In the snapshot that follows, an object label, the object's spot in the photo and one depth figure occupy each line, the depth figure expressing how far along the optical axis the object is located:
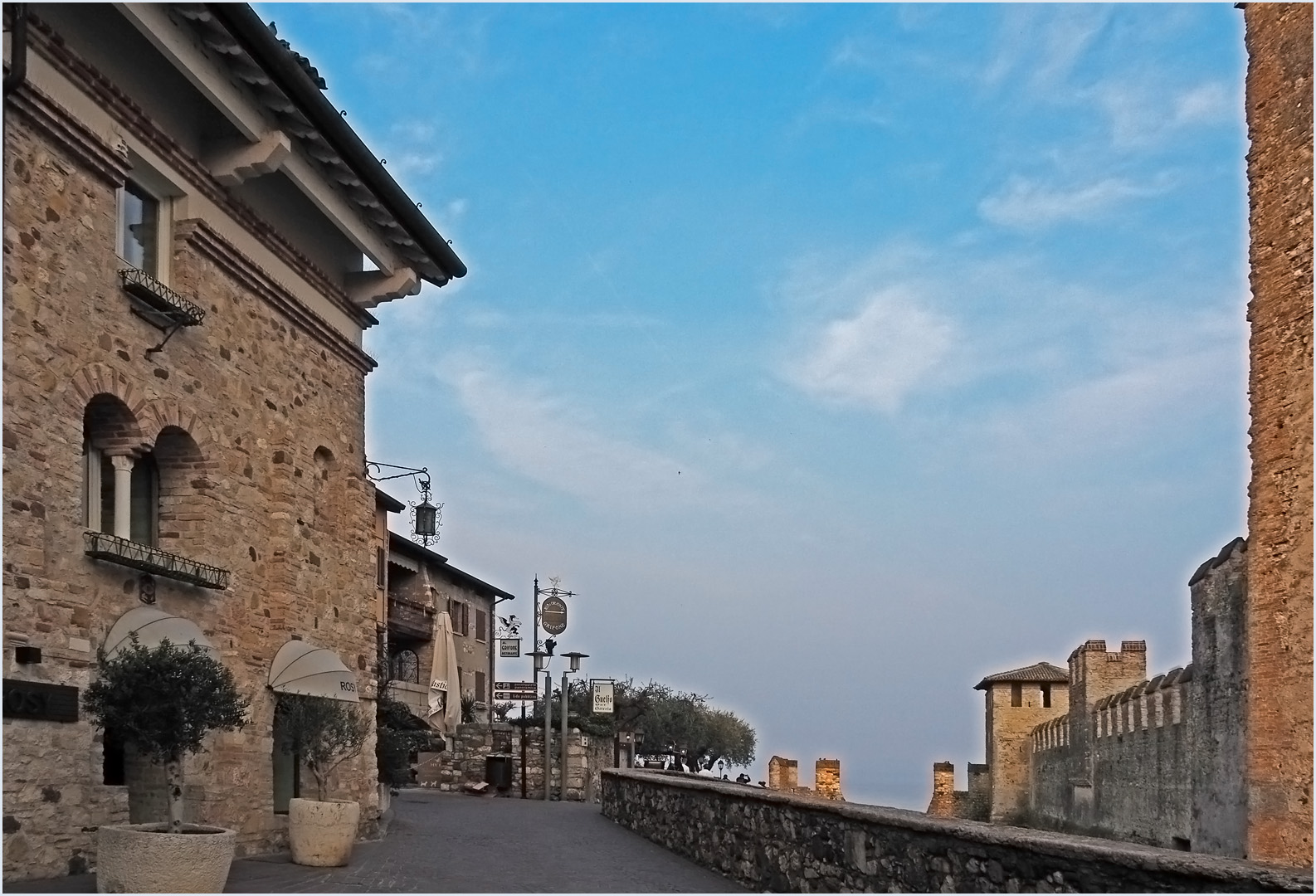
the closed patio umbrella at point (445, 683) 29.08
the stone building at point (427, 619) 32.06
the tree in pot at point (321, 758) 12.24
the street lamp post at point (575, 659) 29.03
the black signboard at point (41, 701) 8.91
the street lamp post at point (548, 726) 26.77
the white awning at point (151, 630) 10.12
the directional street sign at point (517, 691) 35.53
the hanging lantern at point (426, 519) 28.33
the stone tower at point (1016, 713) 46.78
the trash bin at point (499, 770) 28.77
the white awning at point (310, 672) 13.29
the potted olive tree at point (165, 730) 8.69
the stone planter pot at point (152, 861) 8.65
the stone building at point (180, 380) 9.32
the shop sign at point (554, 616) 30.08
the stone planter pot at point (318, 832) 12.23
